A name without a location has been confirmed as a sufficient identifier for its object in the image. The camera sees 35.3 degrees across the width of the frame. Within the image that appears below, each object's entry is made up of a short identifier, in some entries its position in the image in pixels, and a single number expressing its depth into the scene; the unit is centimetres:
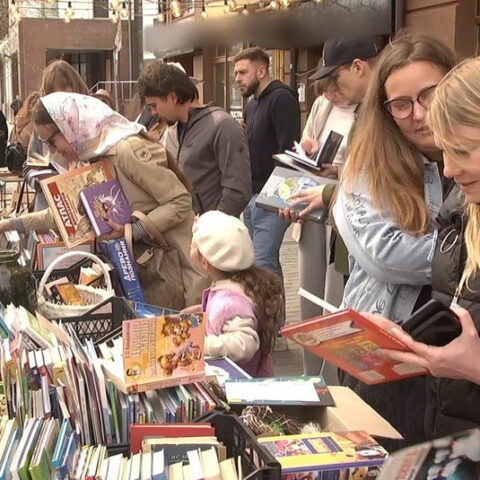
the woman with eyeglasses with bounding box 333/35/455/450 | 203
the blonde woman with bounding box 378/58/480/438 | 150
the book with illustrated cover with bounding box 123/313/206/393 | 185
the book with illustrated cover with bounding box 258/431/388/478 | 156
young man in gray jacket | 428
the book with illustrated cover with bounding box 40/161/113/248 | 331
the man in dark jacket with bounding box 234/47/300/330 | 473
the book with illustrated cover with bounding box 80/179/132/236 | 328
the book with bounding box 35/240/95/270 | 331
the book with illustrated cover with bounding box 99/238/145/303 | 312
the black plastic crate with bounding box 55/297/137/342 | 254
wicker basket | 264
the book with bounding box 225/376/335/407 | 194
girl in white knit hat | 268
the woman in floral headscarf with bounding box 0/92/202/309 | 338
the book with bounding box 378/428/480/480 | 102
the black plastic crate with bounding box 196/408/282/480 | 145
